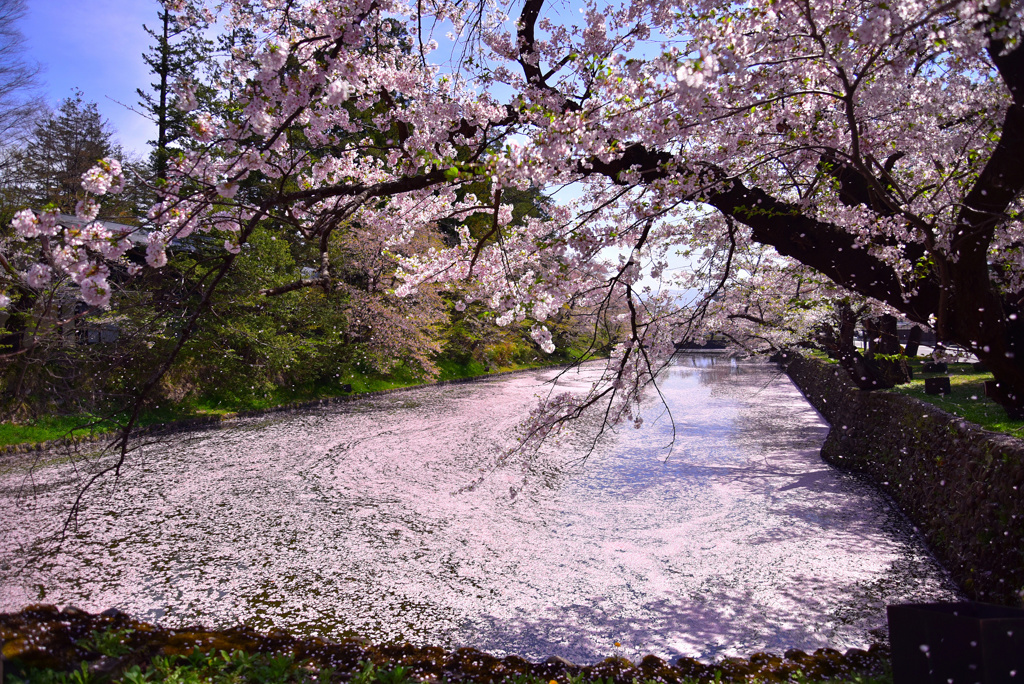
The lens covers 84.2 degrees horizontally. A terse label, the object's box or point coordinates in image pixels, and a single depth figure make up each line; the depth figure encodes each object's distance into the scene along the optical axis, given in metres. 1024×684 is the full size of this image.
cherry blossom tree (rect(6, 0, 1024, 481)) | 2.79
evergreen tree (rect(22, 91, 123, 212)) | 17.12
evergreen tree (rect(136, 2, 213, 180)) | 19.30
